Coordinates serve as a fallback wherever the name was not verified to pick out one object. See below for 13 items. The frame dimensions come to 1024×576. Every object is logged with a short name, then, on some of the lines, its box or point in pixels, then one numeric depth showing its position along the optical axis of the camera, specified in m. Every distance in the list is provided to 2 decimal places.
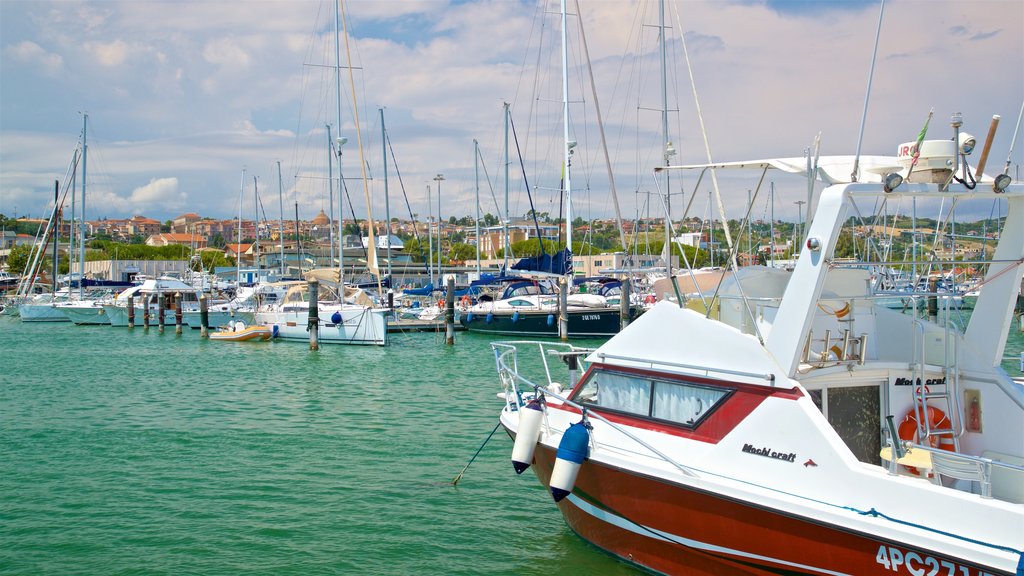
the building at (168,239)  158.61
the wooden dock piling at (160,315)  44.09
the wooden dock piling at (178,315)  42.78
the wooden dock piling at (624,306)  31.80
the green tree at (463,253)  127.81
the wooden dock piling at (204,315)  39.29
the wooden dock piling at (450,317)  33.78
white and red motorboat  6.23
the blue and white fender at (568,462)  8.38
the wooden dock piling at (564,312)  33.78
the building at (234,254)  109.15
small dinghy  35.47
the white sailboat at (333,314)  32.69
